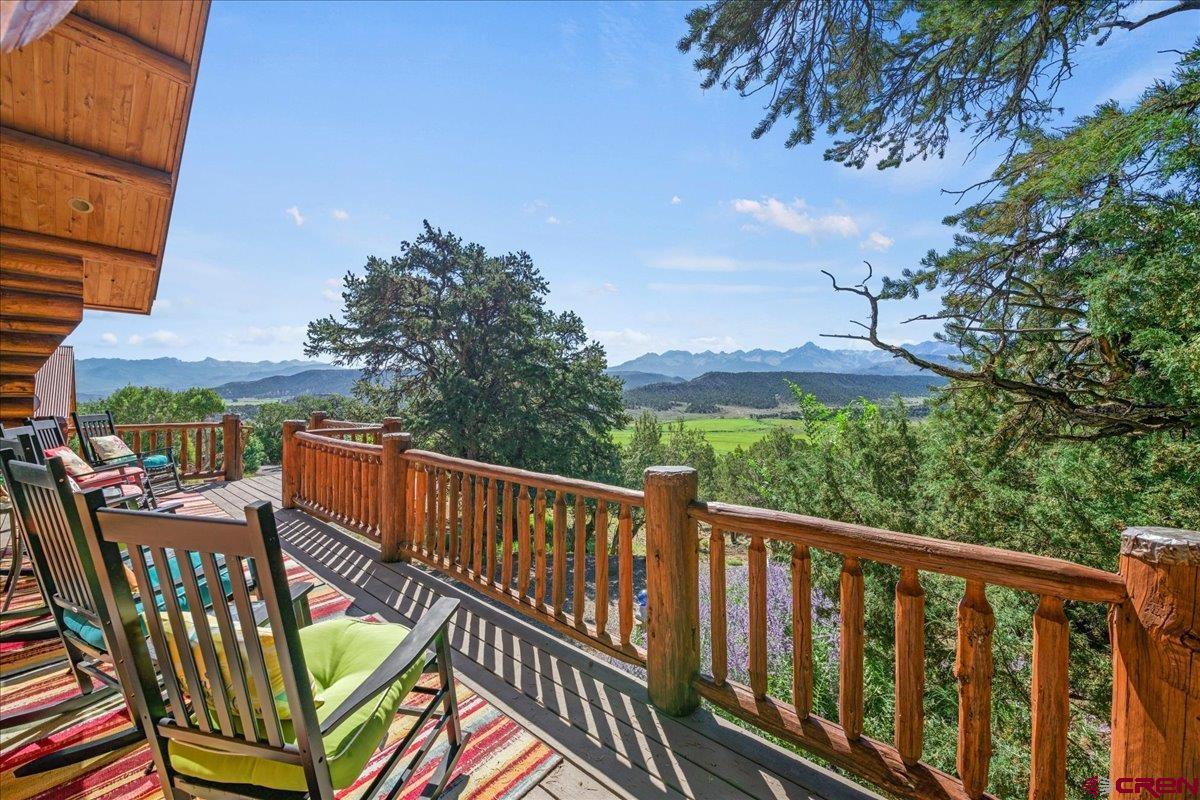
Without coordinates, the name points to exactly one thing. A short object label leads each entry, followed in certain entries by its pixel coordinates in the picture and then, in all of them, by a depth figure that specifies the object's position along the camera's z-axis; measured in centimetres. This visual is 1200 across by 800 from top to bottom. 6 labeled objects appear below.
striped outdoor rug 168
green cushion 114
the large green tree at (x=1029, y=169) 267
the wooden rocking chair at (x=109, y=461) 487
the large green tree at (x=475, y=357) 1456
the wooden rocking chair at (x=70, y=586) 115
